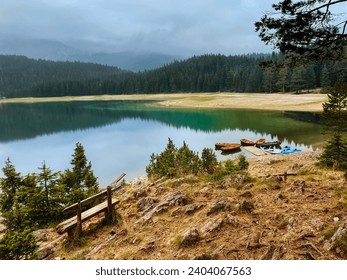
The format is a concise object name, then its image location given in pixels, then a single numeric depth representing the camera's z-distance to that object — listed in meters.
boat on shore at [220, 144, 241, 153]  35.91
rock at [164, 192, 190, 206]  12.37
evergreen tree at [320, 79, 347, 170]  18.61
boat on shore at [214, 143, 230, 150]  37.52
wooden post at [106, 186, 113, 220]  12.08
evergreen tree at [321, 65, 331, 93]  98.65
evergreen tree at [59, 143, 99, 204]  15.48
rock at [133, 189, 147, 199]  14.93
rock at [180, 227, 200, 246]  8.88
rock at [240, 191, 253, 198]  12.52
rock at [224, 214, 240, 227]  9.71
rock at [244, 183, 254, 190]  13.71
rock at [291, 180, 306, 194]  12.55
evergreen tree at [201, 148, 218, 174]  18.93
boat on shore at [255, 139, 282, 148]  36.81
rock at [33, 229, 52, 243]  12.12
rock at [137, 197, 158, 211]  13.08
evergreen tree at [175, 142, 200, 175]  18.72
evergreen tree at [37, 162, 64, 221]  13.93
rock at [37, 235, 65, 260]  10.35
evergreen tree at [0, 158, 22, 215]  15.31
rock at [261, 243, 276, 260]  7.59
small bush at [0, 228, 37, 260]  7.16
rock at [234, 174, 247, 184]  14.86
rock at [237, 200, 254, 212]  10.87
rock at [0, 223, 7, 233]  15.46
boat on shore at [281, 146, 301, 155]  32.08
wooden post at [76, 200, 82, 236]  10.79
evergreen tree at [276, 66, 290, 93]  107.50
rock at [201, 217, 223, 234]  9.49
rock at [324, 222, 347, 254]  7.39
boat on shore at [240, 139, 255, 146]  38.53
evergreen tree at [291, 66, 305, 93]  104.62
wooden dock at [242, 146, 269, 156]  33.16
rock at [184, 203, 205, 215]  11.44
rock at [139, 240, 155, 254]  8.98
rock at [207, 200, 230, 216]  10.92
